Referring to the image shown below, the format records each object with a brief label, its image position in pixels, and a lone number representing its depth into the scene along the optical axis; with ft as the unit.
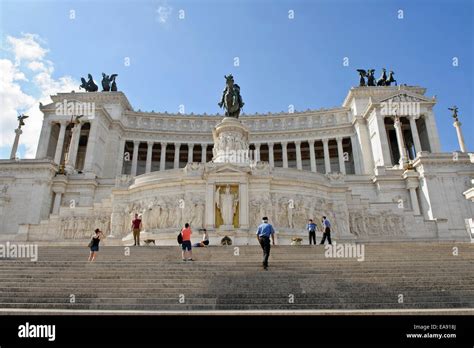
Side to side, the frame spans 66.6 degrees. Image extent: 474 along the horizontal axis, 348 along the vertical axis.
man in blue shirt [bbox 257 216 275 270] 41.01
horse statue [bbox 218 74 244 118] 110.42
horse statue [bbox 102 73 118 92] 212.64
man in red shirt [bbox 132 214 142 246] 62.87
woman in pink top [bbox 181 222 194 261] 45.91
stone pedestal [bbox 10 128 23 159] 148.54
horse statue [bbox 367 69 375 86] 208.85
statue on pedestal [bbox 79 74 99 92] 208.54
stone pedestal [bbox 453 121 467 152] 146.72
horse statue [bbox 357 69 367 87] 209.74
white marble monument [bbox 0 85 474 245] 83.30
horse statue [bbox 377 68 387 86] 207.84
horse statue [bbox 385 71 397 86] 206.90
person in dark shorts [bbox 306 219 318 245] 62.02
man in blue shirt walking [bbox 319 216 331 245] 61.18
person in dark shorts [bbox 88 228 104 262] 47.34
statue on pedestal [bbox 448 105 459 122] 156.04
